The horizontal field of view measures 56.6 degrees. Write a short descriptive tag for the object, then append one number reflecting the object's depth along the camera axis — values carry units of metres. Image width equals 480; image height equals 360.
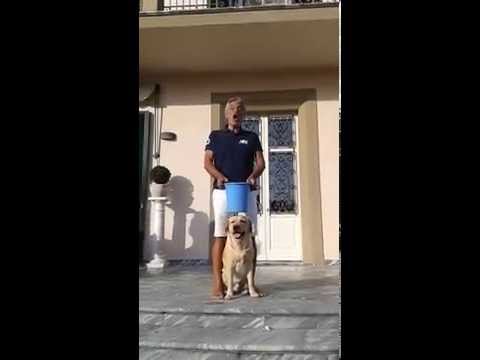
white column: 5.67
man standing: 3.44
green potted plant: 5.66
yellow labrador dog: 3.33
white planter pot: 5.78
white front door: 6.00
